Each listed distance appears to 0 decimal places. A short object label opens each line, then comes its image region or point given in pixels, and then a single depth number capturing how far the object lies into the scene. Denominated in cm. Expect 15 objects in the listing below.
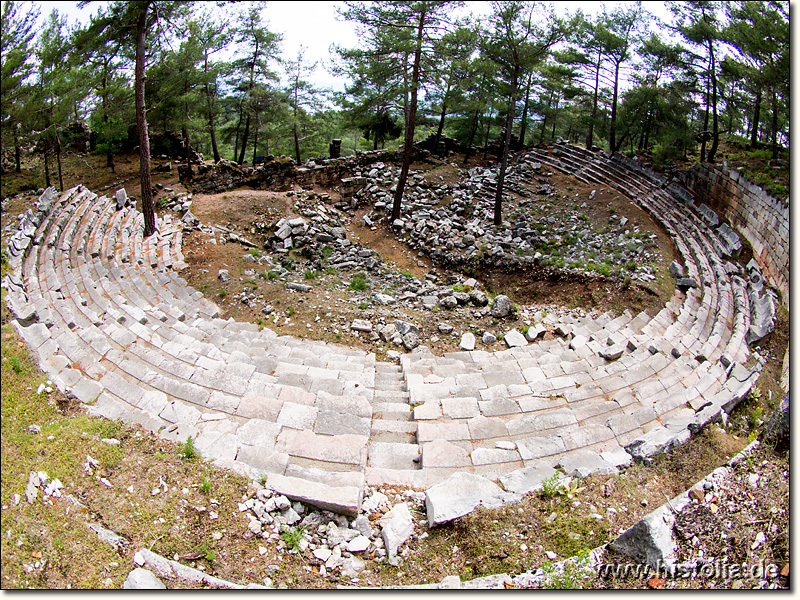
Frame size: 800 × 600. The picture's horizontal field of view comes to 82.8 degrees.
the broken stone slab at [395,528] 522
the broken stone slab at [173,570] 449
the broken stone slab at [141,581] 425
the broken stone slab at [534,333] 1205
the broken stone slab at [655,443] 666
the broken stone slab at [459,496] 552
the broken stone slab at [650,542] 470
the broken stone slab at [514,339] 1194
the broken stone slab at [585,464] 634
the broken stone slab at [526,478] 601
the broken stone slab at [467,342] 1175
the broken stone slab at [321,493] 556
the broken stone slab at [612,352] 1048
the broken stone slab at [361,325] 1216
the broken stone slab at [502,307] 1321
